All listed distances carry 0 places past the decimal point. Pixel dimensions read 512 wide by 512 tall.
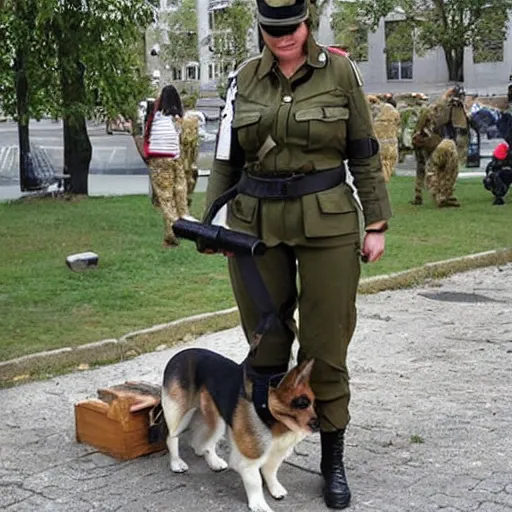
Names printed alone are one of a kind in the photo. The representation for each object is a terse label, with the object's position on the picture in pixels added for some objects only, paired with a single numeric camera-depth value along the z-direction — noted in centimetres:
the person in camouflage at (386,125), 1541
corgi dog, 438
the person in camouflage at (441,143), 1530
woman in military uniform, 436
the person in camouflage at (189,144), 1315
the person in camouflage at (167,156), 1152
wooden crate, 505
